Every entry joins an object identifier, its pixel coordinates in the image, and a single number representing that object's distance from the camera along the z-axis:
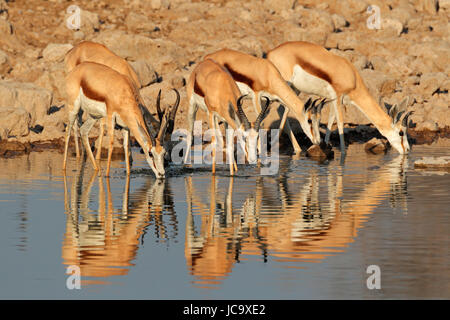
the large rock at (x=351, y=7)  35.69
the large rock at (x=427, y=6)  37.12
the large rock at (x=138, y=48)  27.50
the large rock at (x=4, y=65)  27.08
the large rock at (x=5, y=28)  30.20
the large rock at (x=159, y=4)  33.88
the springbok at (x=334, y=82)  20.23
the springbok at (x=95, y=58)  19.55
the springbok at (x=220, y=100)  16.09
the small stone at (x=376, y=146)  20.70
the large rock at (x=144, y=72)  24.73
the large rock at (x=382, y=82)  26.02
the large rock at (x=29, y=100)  22.66
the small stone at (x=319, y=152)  19.17
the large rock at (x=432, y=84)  27.27
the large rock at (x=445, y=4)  37.53
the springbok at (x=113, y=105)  16.02
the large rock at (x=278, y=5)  34.75
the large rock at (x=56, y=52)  27.44
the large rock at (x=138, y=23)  31.95
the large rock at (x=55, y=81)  24.81
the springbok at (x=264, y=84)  18.77
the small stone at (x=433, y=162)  17.42
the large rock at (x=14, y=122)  20.98
